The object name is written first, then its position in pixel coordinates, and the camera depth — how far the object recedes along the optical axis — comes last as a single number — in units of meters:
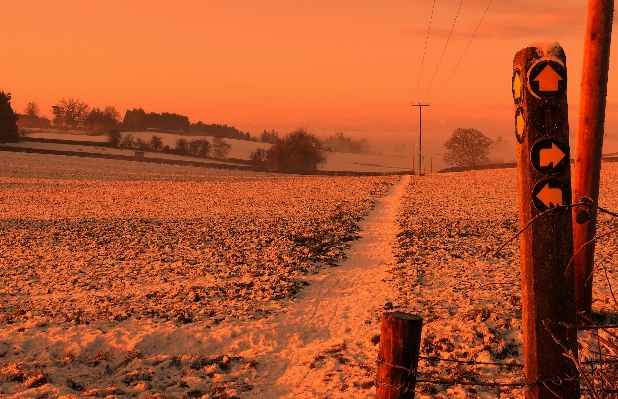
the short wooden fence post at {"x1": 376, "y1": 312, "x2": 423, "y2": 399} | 3.69
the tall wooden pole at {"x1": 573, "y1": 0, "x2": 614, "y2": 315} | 7.19
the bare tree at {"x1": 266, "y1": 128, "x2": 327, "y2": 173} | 89.62
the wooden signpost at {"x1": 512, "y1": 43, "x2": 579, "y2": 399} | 3.59
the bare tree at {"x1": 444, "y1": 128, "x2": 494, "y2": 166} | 106.81
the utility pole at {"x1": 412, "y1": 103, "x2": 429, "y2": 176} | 74.97
